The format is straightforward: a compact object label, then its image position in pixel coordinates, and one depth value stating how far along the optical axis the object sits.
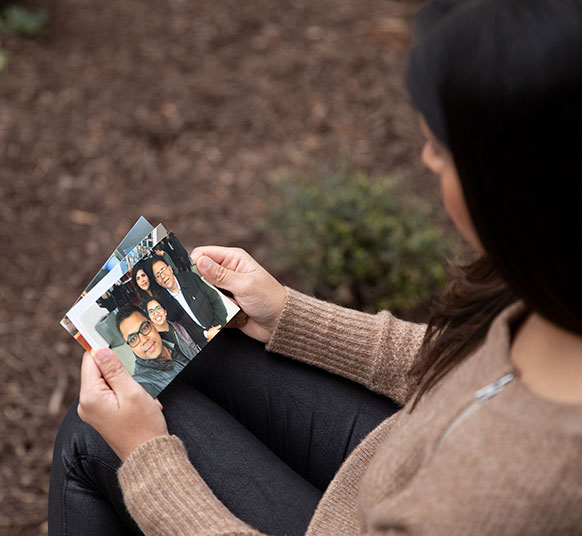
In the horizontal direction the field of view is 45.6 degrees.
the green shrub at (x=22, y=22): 3.55
